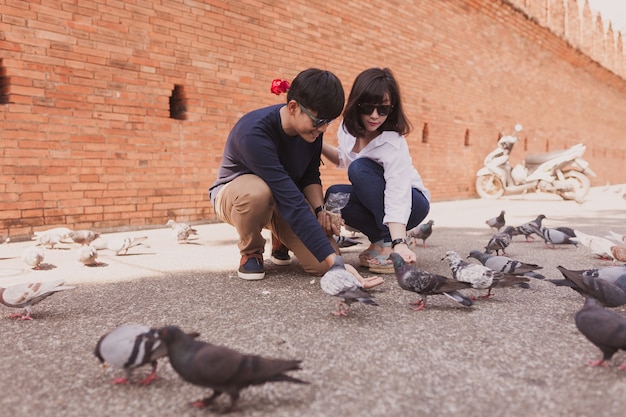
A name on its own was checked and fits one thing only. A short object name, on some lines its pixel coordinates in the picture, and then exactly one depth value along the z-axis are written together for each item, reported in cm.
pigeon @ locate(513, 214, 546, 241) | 552
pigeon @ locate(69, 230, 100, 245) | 499
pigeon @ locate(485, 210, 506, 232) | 623
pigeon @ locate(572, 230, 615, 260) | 424
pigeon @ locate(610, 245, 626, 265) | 379
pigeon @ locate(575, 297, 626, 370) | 184
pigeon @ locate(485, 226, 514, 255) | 453
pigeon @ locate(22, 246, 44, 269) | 397
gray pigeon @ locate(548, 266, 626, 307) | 250
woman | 338
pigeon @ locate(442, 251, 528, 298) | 284
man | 286
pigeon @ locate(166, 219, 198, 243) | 553
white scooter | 1298
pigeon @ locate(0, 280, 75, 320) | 260
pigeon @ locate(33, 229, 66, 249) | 502
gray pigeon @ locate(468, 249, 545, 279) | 315
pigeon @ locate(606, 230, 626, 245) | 434
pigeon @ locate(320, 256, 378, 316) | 242
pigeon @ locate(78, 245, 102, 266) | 415
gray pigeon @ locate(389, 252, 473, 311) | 267
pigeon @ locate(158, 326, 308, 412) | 157
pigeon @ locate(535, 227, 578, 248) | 503
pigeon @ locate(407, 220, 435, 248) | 522
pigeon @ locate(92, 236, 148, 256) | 474
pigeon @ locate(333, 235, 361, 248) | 440
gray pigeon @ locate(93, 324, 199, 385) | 175
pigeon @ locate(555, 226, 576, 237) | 511
